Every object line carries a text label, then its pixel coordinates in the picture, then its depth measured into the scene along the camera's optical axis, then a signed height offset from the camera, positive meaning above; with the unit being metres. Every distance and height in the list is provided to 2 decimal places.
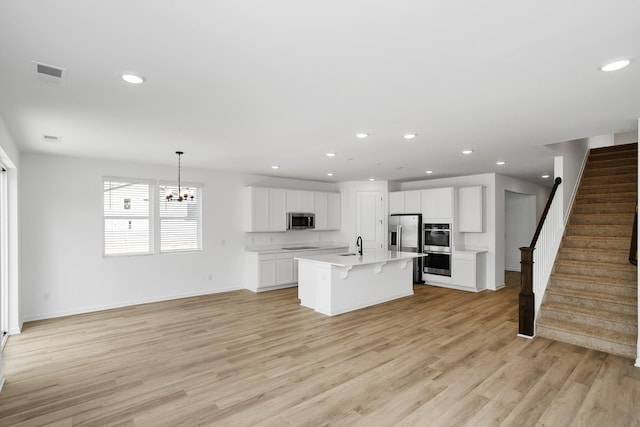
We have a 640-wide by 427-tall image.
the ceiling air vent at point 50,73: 2.25 +0.95
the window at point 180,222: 6.44 -0.18
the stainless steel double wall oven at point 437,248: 7.44 -0.81
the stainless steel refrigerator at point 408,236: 7.88 -0.55
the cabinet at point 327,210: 8.43 +0.06
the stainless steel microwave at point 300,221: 7.88 -0.20
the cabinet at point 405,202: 7.96 +0.24
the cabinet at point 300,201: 7.86 +0.27
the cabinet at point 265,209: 7.23 +0.07
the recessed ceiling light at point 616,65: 2.21 +0.97
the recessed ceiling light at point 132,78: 2.39 +0.95
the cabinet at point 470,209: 7.18 +0.06
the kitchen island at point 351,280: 5.40 -1.16
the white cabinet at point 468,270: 6.98 -1.21
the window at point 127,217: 5.88 -0.07
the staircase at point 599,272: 3.96 -0.81
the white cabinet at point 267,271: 7.05 -1.21
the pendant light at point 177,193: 6.49 +0.39
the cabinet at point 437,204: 7.42 +0.18
